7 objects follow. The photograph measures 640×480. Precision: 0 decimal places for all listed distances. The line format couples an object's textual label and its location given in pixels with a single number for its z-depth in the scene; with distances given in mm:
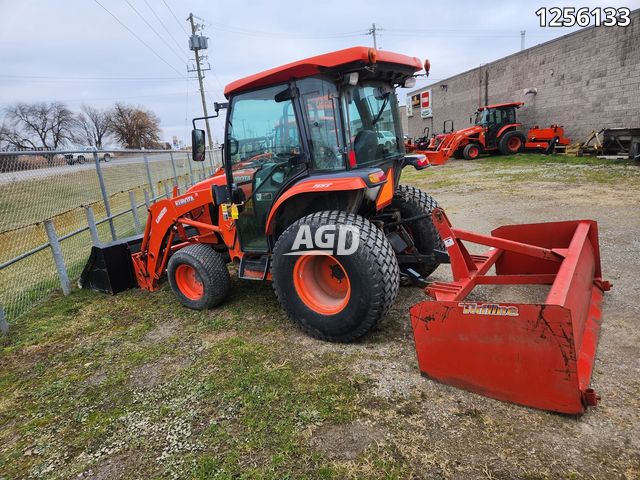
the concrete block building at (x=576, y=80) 13336
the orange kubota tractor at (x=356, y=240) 2359
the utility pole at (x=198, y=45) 33094
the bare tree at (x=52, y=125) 42969
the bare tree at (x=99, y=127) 47594
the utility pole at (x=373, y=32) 44844
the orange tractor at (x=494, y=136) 16688
